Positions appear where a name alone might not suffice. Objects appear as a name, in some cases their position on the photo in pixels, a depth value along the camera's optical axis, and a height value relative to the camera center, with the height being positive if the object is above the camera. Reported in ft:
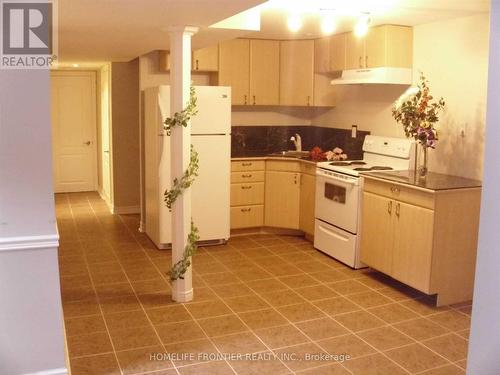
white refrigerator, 17.33 -1.24
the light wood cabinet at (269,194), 19.39 -2.51
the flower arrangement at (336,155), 18.75 -0.98
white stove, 16.02 -2.05
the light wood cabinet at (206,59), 19.29 +2.45
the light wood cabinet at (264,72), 20.16 +2.12
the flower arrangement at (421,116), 14.39 +0.35
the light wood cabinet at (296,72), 20.11 +2.12
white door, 28.09 -0.36
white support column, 12.57 -0.46
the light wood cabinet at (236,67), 19.70 +2.22
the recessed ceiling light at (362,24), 14.75 +3.01
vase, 14.60 -1.11
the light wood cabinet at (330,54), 18.35 +2.66
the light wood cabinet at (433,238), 13.11 -2.81
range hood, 16.20 +1.63
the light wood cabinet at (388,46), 16.25 +2.56
